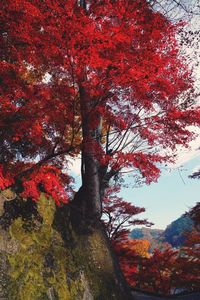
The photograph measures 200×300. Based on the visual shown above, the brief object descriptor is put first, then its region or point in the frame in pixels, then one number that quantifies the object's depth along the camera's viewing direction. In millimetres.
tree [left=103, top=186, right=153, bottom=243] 19703
